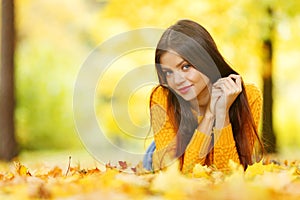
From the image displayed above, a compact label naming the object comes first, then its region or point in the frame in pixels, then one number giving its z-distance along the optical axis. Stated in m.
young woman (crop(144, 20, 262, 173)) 5.67
